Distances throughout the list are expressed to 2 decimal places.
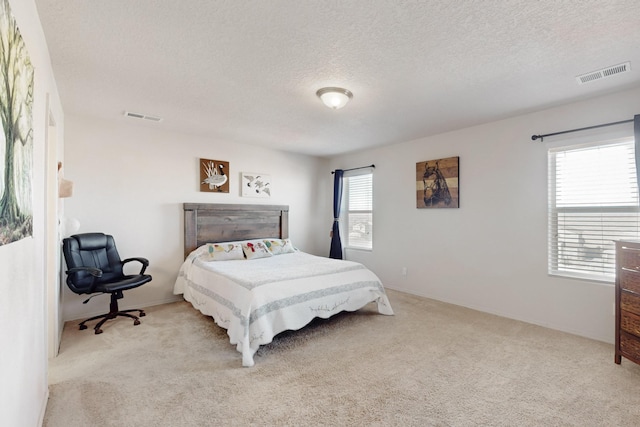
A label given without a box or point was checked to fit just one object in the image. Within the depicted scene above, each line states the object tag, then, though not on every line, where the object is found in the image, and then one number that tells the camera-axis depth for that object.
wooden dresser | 2.43
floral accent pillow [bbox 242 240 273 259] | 4.46
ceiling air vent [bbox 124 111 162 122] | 3.61
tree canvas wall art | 1.07
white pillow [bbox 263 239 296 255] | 4.76
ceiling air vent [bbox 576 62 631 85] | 2.43
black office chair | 3.21
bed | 2.83
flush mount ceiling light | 2.83
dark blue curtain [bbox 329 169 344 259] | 5.77
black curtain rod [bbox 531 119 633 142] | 2.91
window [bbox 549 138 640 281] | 2.96
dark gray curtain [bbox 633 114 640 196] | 2.73
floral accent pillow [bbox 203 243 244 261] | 4.20
